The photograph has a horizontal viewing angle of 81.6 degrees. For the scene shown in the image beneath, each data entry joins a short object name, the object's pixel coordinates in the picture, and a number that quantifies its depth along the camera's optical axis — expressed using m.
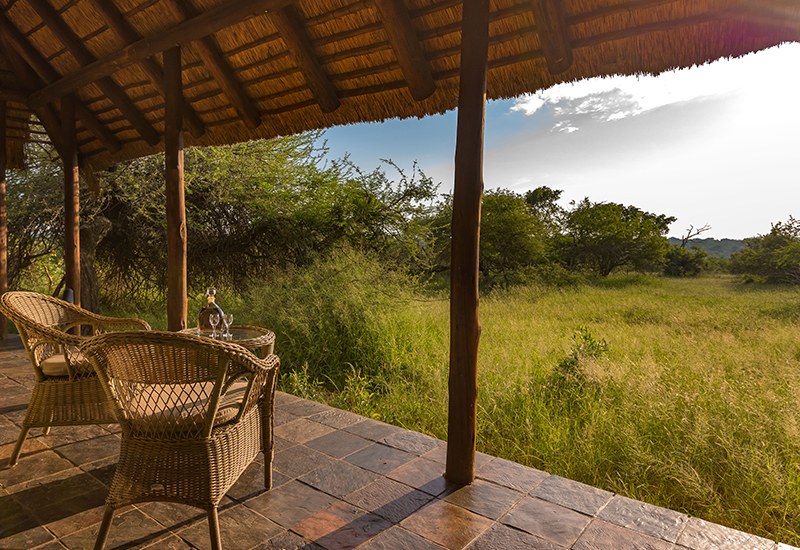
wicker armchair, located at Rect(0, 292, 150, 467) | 2.37
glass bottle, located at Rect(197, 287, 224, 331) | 2.73
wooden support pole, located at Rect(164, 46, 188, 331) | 3.76
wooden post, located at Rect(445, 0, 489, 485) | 2.20
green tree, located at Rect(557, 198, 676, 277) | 19.75
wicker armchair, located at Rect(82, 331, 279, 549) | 1.65
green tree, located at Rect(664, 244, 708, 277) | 23.33
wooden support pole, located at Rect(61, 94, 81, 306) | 5.11
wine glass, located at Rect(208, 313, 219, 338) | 2.67
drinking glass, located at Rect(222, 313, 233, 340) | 2.67
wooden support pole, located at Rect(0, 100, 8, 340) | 5.42
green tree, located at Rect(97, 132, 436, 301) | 8.25
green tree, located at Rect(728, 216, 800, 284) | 14.34
